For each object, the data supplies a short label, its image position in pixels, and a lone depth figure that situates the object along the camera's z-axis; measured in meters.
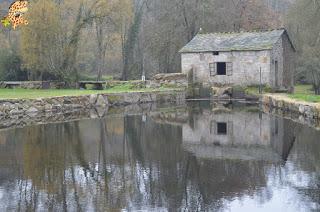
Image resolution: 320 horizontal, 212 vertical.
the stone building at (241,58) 33.03
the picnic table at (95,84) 37.45
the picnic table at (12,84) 37.78
